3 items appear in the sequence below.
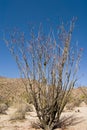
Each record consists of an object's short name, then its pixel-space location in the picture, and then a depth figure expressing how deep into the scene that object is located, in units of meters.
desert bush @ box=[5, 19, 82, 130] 3.91
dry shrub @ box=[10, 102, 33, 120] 5.12
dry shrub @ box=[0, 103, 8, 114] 6.78
